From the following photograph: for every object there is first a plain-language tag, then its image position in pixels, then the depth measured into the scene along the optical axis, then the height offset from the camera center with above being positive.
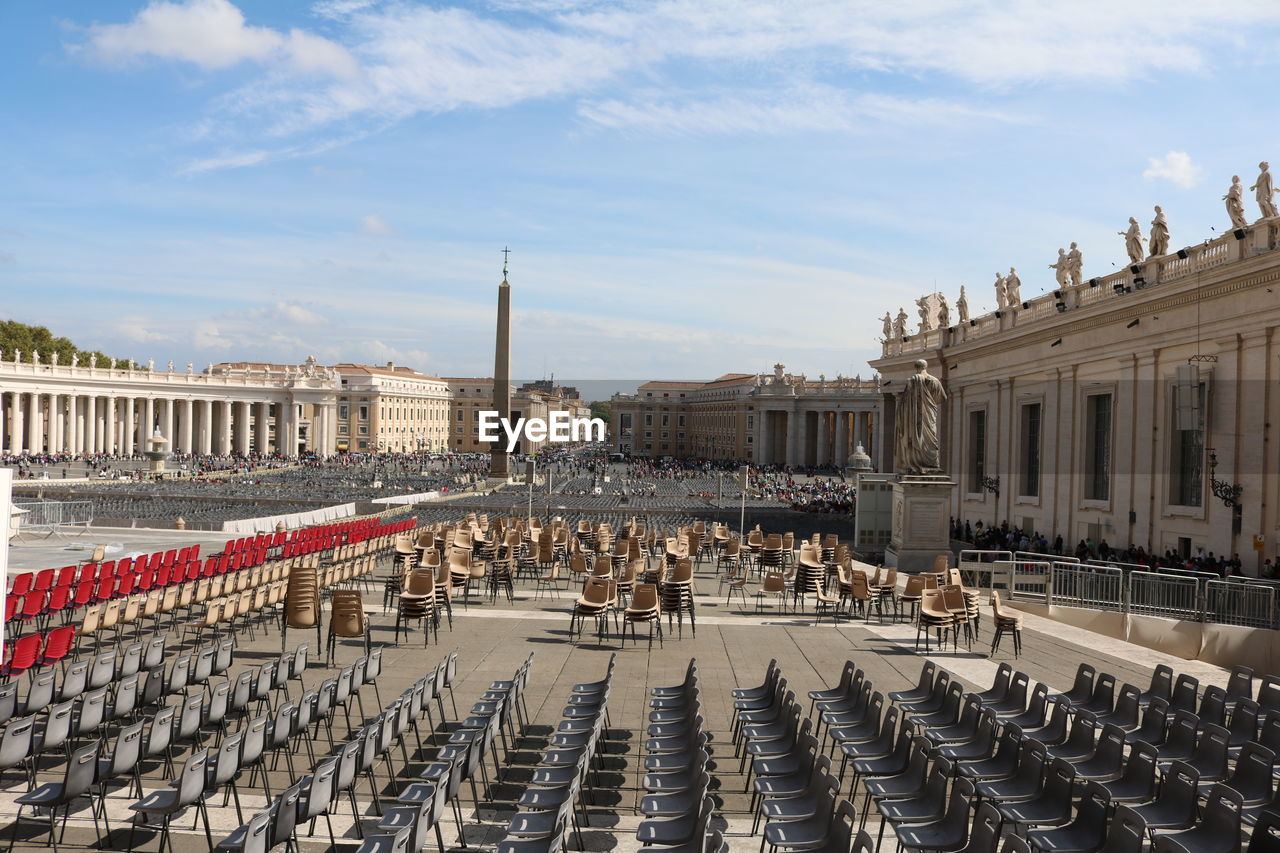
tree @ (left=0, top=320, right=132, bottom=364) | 121.06 +10.07
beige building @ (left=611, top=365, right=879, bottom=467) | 138.00 +2.53
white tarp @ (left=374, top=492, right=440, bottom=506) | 49.69 -3.91
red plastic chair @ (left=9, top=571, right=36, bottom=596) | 15.85 -2.73
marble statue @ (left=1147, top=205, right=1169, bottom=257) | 28.89 +6.23
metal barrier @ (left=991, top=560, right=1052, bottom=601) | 21.22 -3.10
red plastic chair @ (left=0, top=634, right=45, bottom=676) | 11.11 -2.74
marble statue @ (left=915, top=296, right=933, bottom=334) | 53.34 +7.05
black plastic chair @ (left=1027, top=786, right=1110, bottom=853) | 6.48 -2.66
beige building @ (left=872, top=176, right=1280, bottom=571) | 23.89 +1.19
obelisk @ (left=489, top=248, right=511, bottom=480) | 62.78 +5.14
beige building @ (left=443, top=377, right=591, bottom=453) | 190.62 +2.94
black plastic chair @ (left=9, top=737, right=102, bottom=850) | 7.22 -2.81
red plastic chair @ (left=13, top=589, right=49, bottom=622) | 14.17 -2.78
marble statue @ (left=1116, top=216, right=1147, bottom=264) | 30.17 +6.27
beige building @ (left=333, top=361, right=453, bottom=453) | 174.50 +3.05
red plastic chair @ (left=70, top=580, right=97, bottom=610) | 16.11 -2.92
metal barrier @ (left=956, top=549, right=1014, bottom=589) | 21.81 -3.13
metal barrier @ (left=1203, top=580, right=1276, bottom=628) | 17.72 -2.96
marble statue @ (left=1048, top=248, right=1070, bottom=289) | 36.12 +6.45
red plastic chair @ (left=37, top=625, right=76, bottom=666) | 11.64 -2.73
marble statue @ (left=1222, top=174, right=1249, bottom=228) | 24.42 +6.11
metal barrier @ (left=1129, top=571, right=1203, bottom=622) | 18.77 -3.02
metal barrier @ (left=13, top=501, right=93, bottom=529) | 34.88 -3.63
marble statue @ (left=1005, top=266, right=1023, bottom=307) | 41.12 +6.50
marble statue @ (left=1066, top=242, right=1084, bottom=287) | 35.62 +6.55
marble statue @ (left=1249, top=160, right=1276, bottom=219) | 23.38 +6.19
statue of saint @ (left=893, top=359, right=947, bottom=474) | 25.38 +0.33
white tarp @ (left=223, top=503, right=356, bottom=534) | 35.56 -3.79
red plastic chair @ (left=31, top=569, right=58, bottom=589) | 16.70 -2.78
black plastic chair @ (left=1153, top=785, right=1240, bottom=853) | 6.21 -2.50
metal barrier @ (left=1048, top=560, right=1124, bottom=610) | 20.11 -3.07
